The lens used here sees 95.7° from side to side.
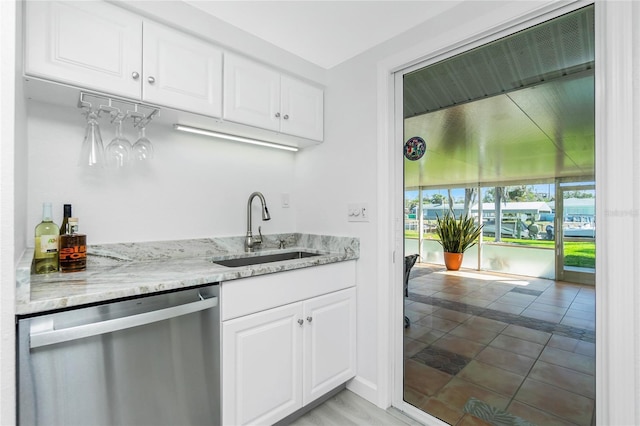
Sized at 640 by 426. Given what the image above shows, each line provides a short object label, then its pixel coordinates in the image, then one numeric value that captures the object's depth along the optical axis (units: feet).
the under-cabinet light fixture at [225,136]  5.89
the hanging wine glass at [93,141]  4.50
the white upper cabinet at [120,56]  3.89
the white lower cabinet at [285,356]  4.56
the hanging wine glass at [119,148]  4.74
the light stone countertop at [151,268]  3.19
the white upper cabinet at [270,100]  5.65
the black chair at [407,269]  6.18
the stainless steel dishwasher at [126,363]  3.10
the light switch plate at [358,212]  6.45
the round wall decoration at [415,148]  5.98
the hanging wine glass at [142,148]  4.98
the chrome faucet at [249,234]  6.99
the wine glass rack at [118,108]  4.50
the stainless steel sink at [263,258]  6.31
